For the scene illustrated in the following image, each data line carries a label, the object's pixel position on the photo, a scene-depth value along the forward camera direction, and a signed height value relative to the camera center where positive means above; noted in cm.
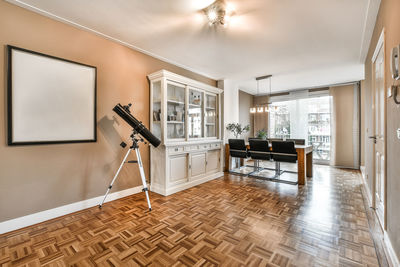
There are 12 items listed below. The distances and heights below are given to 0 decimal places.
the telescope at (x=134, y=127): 253 +9
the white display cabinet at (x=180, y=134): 310 -2
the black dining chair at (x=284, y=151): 360 -39
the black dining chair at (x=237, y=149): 421 -39
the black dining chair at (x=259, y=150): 388 -39
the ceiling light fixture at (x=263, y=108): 463 +64
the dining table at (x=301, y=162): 355 -59
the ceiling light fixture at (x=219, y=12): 199 +141
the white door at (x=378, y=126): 202 +7
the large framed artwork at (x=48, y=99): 195 +42
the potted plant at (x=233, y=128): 484 +12
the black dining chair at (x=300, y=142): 453 -25
